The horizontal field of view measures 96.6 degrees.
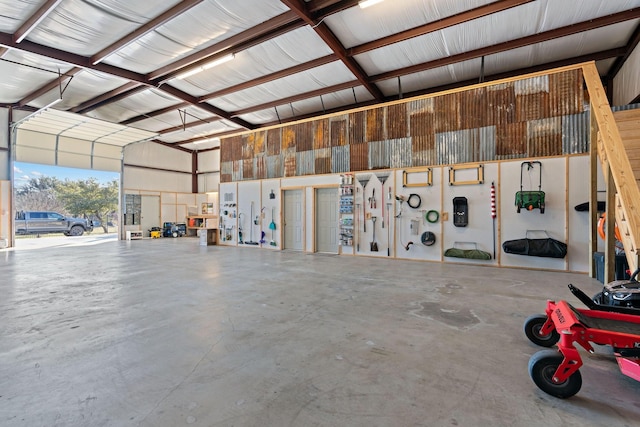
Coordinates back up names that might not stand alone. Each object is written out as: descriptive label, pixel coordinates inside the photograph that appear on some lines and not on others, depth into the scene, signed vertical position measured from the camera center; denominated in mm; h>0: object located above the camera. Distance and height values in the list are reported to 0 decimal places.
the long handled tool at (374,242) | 8250 -761
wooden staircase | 2828 +629
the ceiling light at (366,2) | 5465 +4113
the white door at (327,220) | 9148 -126
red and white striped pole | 6742 +150
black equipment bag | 6059 -698
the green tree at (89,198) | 20578 +1462
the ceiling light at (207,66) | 7537 +4185
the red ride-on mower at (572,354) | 1814 -914
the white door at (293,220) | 9805 -130
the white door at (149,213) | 15625 +224
